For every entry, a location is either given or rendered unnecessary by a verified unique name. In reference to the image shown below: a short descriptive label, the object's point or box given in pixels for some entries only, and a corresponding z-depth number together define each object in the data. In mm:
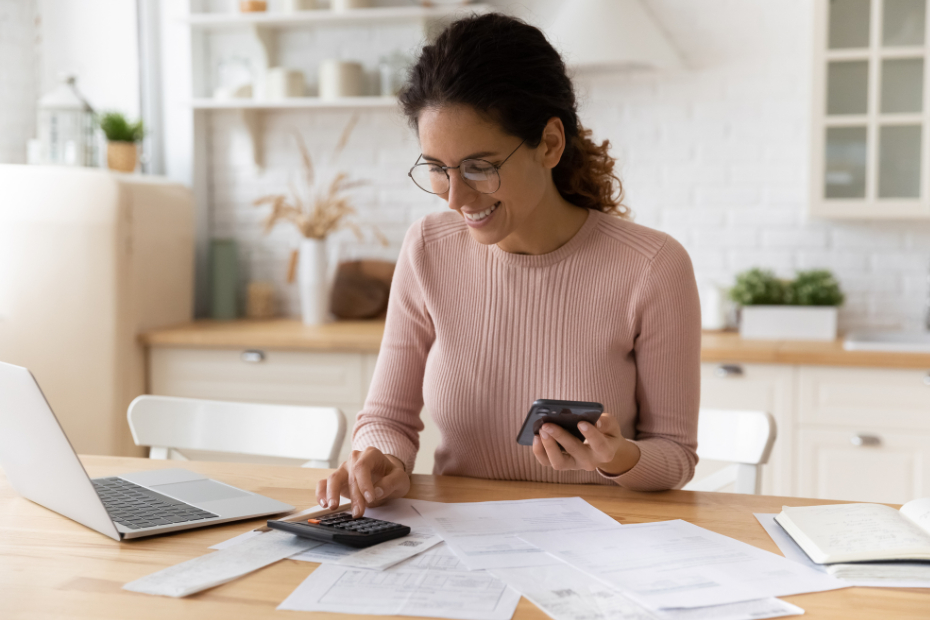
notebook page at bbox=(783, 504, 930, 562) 995
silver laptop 1060
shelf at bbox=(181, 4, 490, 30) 3078
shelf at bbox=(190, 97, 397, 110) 3152
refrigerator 2721
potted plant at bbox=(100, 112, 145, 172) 3090
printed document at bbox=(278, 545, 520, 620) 882
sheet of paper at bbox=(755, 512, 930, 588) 950
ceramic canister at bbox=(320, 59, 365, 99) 3203
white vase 3236
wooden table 893
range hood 2879
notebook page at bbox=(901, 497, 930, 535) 1095
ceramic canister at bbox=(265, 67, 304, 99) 3246
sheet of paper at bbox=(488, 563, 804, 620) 862
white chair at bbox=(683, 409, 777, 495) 1540
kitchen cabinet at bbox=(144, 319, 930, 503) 2502
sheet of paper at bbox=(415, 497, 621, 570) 1029
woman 1340
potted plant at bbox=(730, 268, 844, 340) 2863
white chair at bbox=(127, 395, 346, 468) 1674
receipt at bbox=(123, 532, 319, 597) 941
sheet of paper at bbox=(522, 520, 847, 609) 916
